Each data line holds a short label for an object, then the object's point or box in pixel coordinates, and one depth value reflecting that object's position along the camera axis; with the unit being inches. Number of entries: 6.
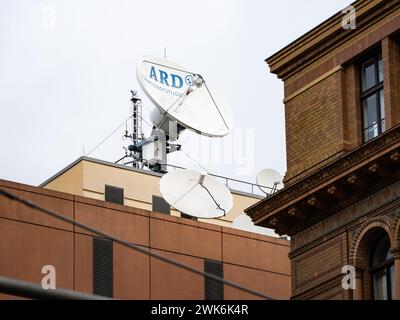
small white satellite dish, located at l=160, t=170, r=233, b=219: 2460.6
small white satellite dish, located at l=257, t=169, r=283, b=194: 2480.1
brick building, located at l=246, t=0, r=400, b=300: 1834.4
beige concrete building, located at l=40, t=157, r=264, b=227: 2842.0
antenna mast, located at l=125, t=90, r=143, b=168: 3070.9
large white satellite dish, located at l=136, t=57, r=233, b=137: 2652.6
